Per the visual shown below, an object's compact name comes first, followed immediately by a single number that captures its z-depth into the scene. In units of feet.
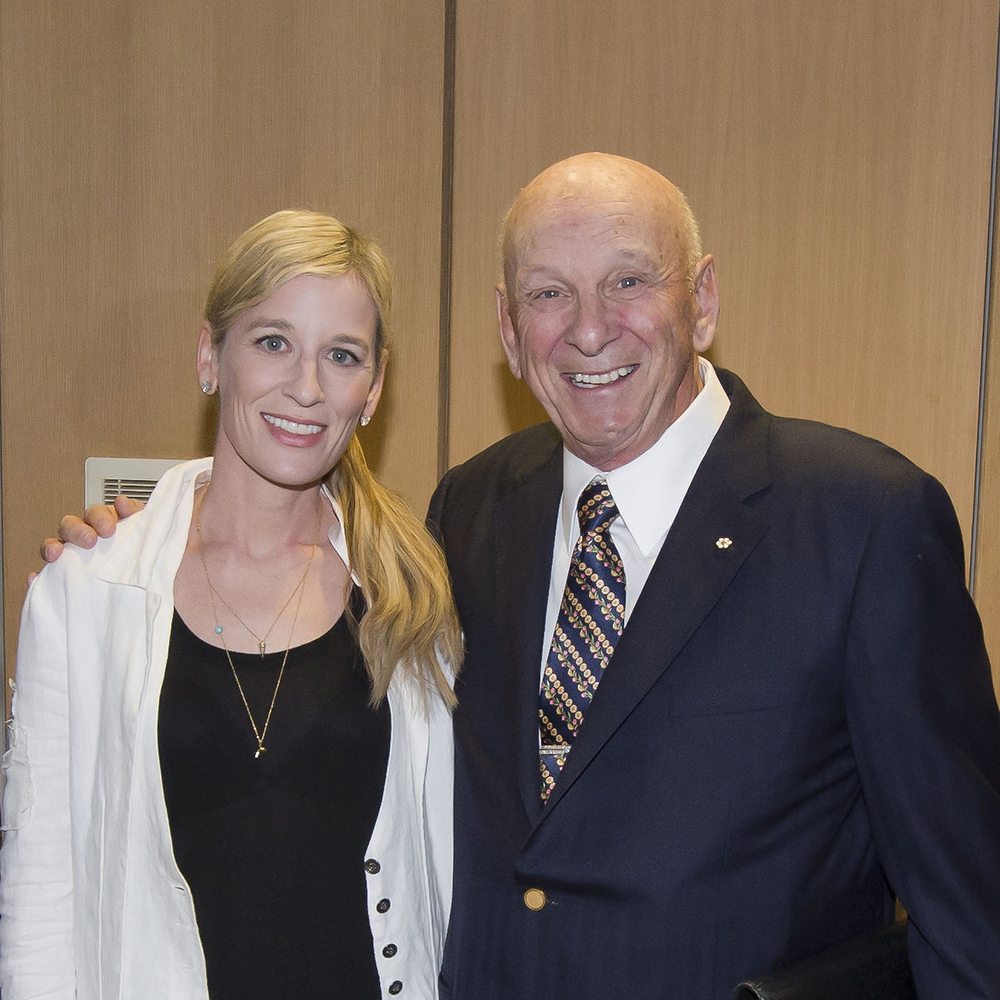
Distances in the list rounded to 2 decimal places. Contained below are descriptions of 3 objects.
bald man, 4.90
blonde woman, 5.53
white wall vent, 8.34
